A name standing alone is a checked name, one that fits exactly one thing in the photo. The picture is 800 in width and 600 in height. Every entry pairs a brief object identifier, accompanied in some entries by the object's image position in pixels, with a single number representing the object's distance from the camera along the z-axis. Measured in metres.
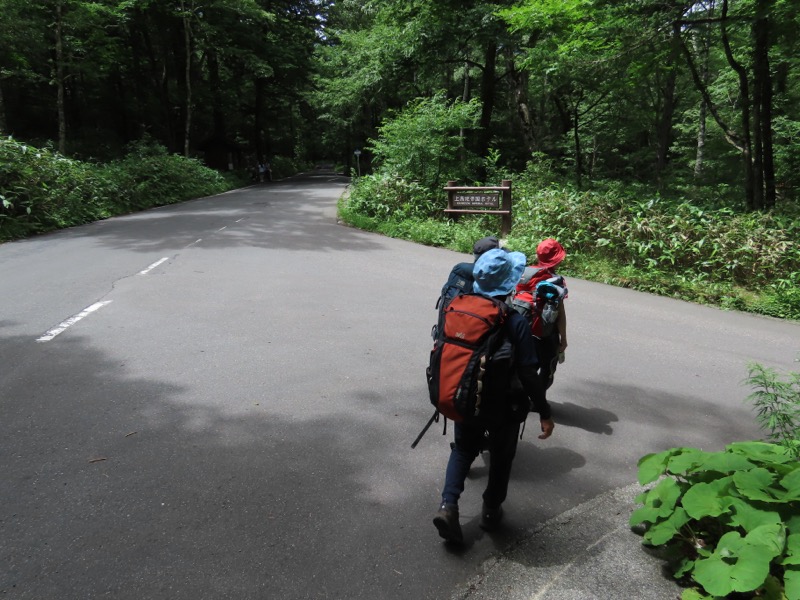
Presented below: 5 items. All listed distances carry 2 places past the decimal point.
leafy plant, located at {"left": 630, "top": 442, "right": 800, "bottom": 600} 2.18
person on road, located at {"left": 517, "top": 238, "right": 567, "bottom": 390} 3.96
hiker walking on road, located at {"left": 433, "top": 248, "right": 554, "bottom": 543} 2.72
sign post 13.15
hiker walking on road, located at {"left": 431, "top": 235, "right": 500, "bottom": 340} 2.98
